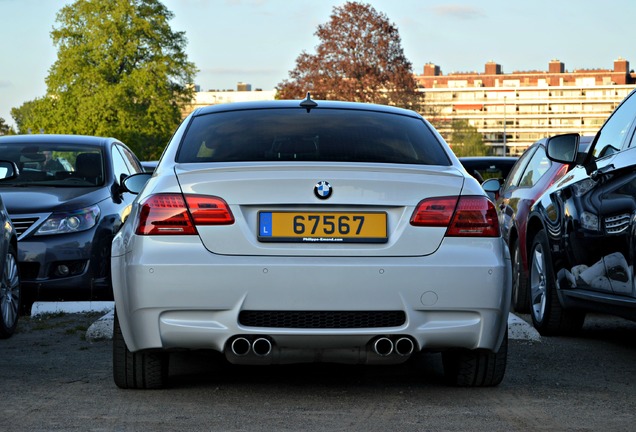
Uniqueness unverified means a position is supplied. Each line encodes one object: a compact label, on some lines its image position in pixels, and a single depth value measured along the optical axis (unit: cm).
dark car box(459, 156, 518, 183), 1860
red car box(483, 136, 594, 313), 1092
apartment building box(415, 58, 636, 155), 7470
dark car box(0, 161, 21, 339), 898
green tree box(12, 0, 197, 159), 7475
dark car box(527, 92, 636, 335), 720
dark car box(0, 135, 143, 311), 1113
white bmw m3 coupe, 581
